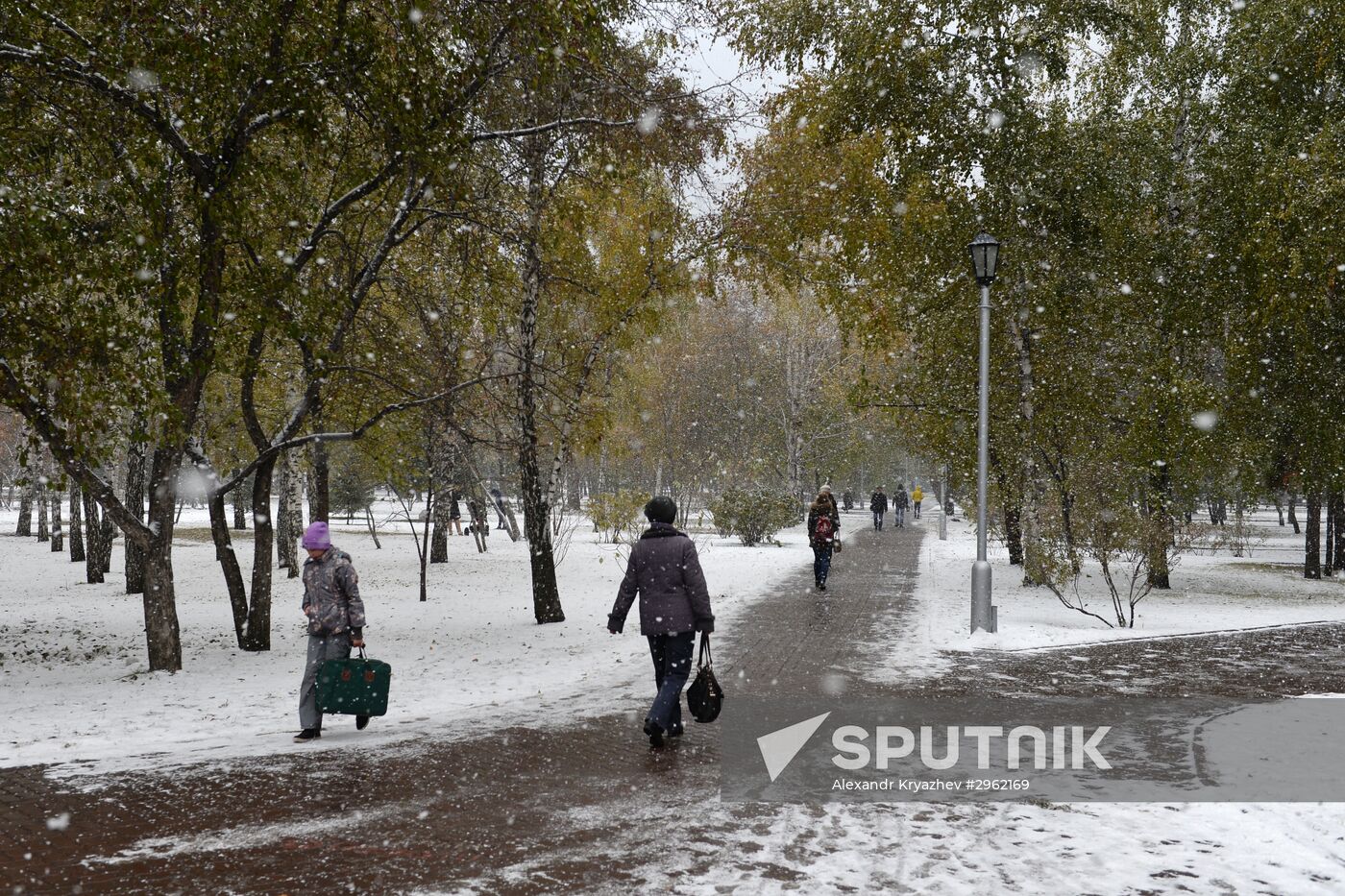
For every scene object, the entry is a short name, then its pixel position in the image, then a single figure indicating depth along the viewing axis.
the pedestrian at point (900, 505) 41.44
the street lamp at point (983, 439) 12.23
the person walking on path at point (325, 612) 7.18
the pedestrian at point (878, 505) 39.09
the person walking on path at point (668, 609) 6.73
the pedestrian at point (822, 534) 16.55
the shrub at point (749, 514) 28.61
